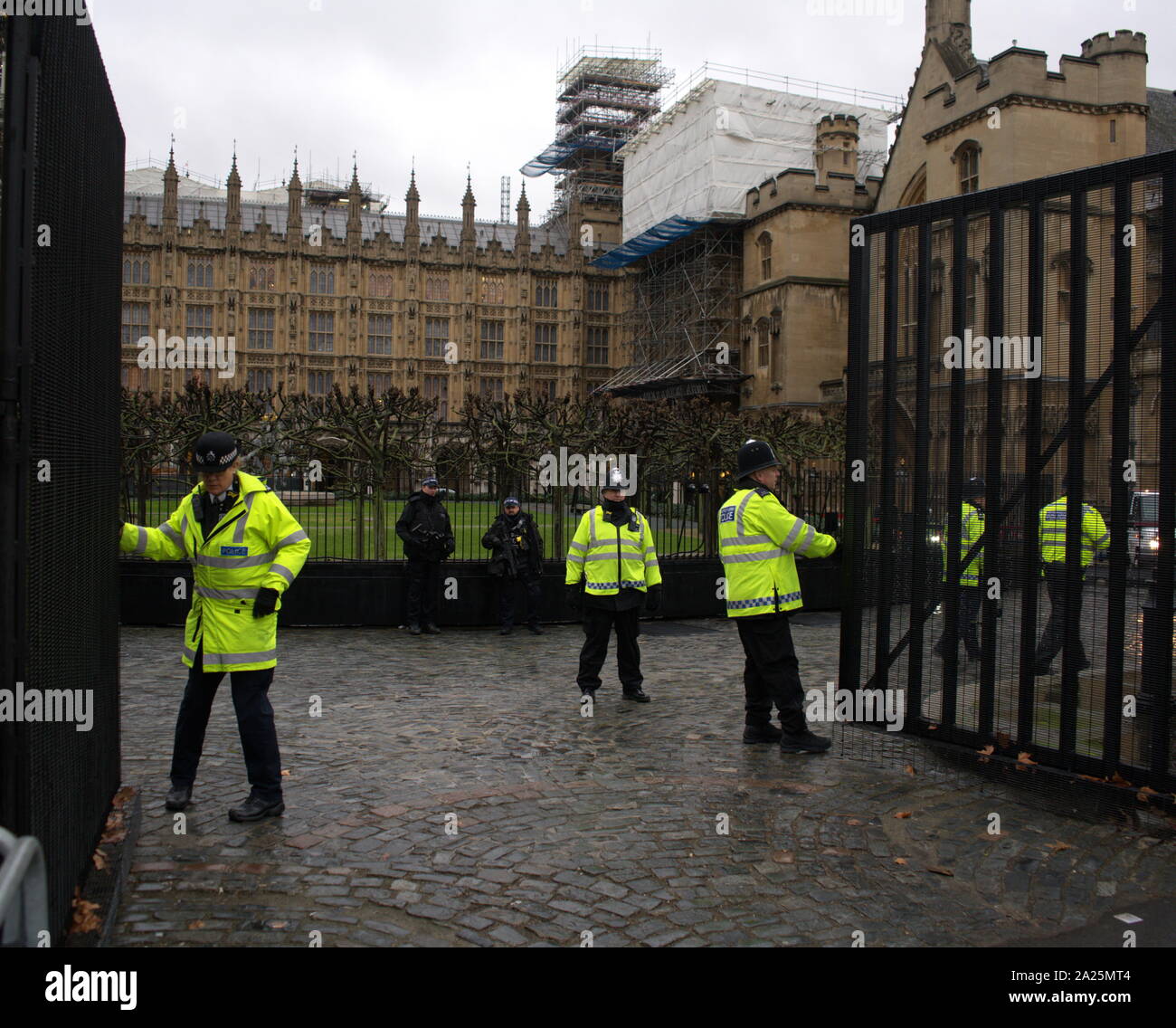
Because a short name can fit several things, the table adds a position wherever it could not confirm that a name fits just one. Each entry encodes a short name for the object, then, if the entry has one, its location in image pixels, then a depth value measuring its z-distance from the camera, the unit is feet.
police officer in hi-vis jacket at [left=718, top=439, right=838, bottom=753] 22.44
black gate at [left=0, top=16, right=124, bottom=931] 10.23
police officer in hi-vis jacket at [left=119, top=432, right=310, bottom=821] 17.42
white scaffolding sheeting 136.46
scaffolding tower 188.85
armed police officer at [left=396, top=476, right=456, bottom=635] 41.37
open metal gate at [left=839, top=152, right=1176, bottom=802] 18.08
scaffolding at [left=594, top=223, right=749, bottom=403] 139.95
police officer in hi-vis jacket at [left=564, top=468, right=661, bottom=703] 28.53
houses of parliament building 175.63
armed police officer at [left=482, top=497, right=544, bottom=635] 42.14
